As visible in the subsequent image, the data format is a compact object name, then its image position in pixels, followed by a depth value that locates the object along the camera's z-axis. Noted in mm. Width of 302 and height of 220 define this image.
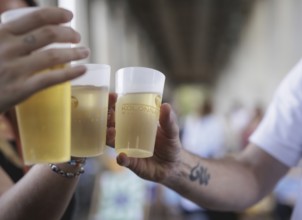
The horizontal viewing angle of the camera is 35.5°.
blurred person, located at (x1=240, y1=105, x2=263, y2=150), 5531
